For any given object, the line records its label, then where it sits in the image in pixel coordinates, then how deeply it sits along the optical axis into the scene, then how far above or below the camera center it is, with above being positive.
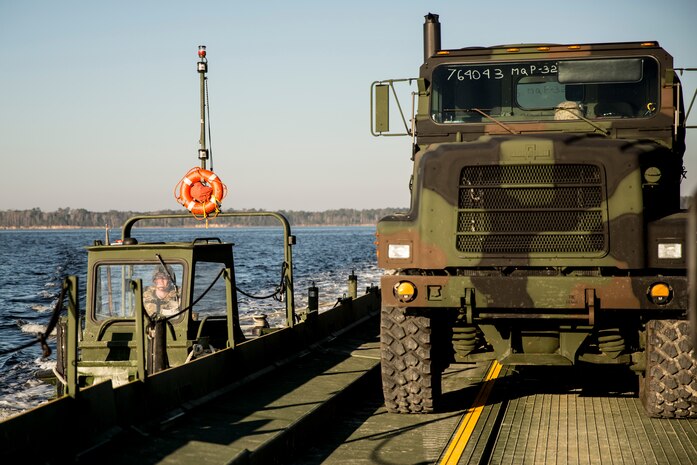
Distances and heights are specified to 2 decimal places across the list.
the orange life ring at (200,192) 11.70 +0.51
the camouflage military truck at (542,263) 8.50 -0.34
